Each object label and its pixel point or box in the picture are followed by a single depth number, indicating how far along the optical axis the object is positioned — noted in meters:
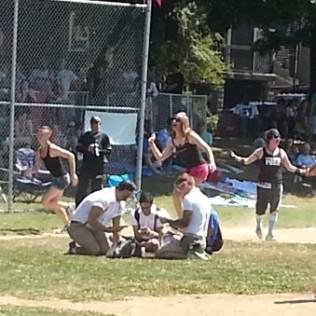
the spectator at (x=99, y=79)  20.28
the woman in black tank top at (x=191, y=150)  14.92
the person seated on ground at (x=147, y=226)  13.41
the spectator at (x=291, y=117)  35.93
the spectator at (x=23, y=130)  19.77
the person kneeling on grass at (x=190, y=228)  13.15
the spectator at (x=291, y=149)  27.03
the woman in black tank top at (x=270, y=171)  15.80
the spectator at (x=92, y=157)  17.42
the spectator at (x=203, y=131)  26.12
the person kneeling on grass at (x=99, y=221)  13.41
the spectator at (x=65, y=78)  20.22
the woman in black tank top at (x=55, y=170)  15.77
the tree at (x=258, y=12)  28.34
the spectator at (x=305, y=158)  24.64
